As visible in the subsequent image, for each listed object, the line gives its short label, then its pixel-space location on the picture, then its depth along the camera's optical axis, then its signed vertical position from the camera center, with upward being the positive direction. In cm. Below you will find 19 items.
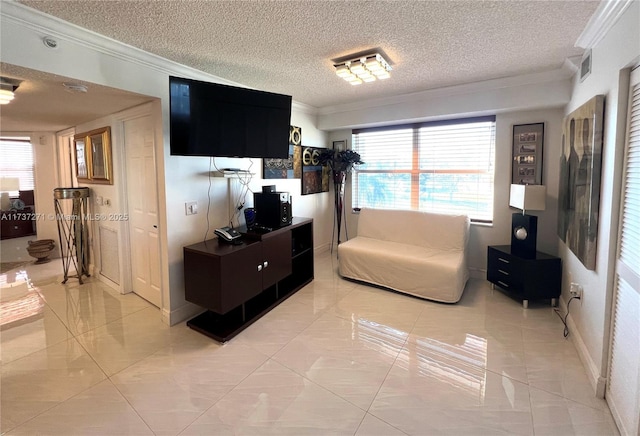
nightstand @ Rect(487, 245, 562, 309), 295 -90
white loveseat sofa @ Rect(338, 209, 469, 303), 320 -78
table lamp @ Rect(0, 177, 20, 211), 420 +9
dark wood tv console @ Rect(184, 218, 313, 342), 253 -82
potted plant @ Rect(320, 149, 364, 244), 456 +36
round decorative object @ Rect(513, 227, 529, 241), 310 -48
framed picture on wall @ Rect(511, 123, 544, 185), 343 +39
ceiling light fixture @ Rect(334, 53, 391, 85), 253 +107
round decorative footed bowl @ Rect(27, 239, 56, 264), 459 -91
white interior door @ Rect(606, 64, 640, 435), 152 -64
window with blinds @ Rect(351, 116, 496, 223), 387 +29
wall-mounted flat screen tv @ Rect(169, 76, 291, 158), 237 +61
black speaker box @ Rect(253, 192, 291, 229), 322 -21
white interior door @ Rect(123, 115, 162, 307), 296 -18
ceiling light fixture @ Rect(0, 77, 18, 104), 220 +76
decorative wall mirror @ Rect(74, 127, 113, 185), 340 +42
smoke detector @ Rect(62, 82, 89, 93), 218 +77
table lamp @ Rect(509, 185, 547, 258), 299 -35
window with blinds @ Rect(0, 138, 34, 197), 558 +58
